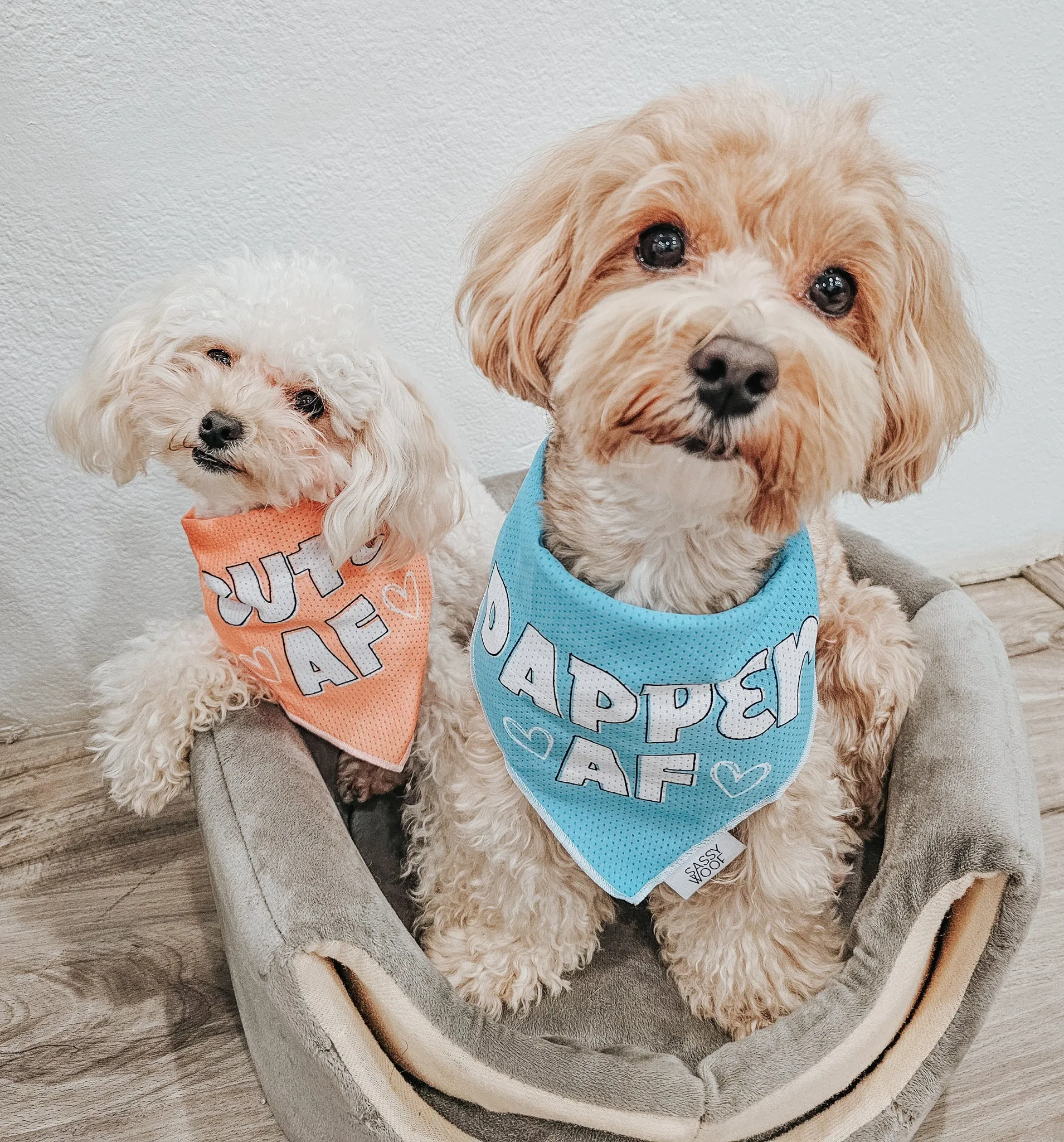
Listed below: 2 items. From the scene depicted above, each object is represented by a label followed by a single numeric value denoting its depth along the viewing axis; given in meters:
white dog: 0.47
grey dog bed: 0.43
